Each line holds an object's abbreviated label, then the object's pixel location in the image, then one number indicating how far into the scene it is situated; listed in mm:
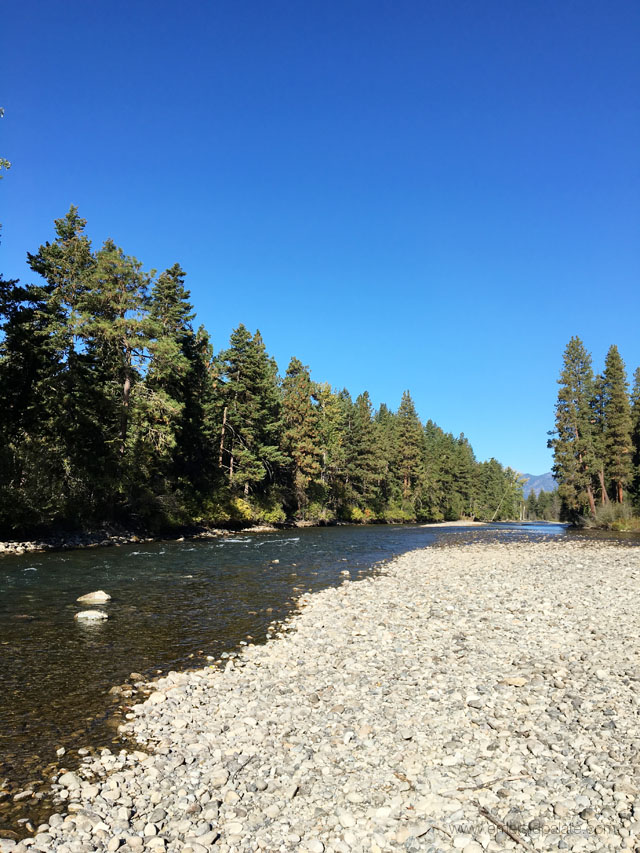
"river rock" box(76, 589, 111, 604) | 14852
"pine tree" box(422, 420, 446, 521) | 100188
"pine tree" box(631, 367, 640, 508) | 62469
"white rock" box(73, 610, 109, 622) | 12930
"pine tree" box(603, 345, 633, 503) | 58531
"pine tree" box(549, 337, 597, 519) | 58375
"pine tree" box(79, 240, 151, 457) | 32969
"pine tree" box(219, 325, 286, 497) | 50656
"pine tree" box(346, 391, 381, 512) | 77750
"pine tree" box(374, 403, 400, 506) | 83462
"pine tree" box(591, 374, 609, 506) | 58250
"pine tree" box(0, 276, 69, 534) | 27844
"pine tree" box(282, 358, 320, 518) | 61469
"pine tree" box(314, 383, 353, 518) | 70812
